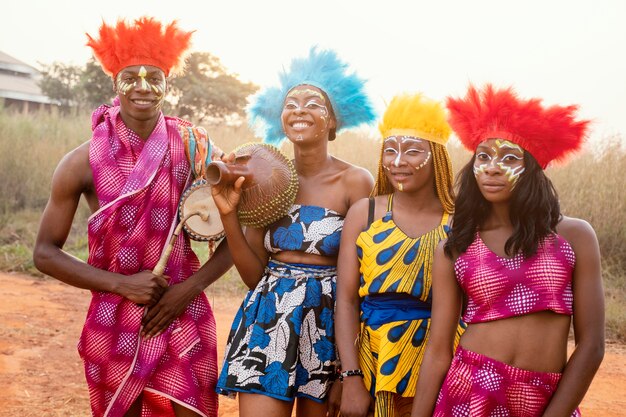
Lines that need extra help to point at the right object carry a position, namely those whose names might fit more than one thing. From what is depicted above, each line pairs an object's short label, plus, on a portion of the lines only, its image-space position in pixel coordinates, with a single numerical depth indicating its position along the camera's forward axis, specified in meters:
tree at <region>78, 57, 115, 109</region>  21.45
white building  31.70
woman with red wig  2.68
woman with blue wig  3.39
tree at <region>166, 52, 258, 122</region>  21.20
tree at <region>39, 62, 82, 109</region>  24.34
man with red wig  3.48
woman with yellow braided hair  3.17
